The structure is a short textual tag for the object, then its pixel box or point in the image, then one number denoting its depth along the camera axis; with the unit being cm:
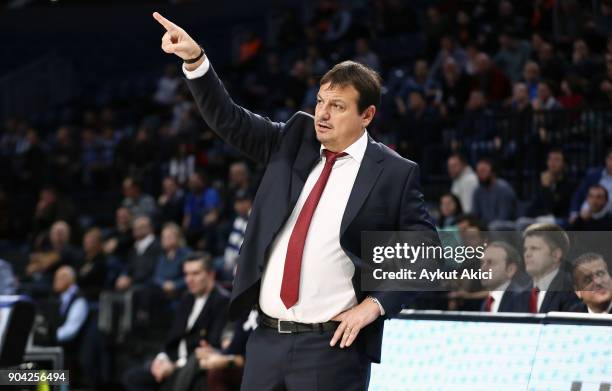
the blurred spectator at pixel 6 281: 1071
